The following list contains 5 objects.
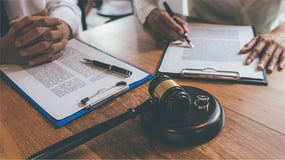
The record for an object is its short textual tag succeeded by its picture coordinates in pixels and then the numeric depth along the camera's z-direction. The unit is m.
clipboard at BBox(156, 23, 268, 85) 0.74
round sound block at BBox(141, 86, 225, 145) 0.54
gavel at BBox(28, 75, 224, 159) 0.54
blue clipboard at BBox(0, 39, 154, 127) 0.62
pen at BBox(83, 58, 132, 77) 0.76
